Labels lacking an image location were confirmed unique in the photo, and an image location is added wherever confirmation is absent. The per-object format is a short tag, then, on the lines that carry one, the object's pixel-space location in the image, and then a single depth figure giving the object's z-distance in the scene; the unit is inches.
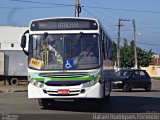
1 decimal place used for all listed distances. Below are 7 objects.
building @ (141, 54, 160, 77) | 3850.9
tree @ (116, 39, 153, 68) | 3381.9
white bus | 601.0
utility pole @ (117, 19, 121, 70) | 2712.1
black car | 1186.6
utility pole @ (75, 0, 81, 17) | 1461.6
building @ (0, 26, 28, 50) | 1557.6
